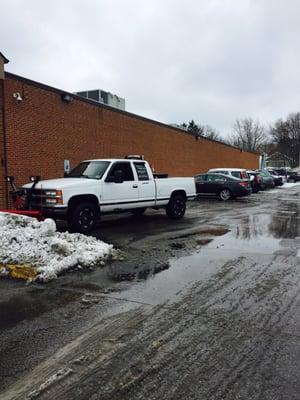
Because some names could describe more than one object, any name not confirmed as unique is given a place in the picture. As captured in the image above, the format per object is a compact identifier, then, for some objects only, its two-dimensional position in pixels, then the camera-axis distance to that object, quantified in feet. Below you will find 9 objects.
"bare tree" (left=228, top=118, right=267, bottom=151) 336.08
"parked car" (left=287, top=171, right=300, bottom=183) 192.18
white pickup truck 32.60
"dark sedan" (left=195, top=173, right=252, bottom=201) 74.95
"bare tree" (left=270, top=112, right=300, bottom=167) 329.21
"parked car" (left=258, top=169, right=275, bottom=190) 108.48
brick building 42.22
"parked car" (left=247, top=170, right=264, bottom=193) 100.01
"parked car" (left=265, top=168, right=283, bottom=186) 133.49
